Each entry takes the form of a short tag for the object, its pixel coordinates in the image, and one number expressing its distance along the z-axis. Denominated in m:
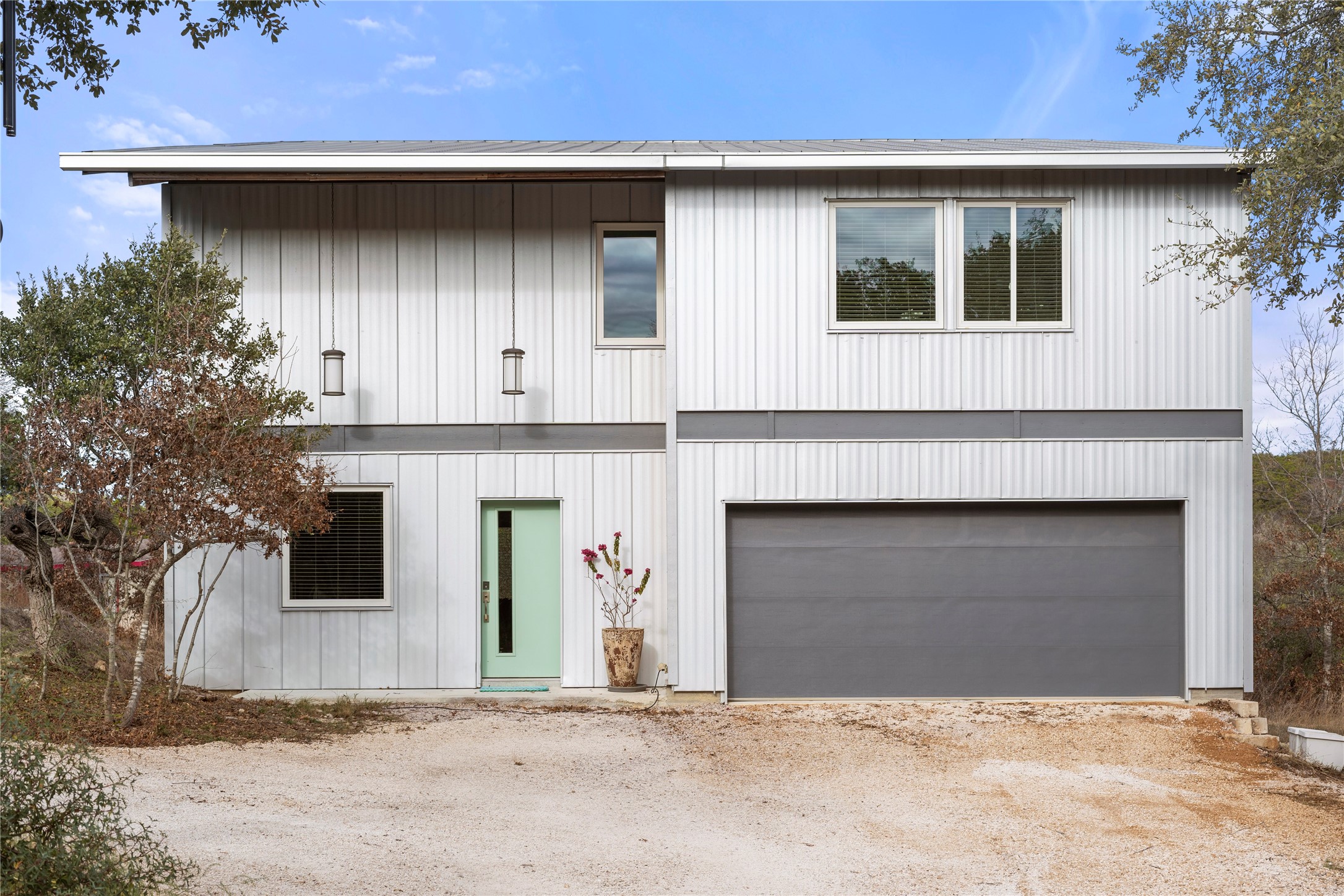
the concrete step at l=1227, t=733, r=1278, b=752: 9.09
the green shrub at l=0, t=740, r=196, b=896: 4.21
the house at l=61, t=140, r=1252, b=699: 10.70
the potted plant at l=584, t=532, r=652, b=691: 10.94
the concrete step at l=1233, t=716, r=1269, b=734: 9.40
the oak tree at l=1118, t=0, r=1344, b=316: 7.26
